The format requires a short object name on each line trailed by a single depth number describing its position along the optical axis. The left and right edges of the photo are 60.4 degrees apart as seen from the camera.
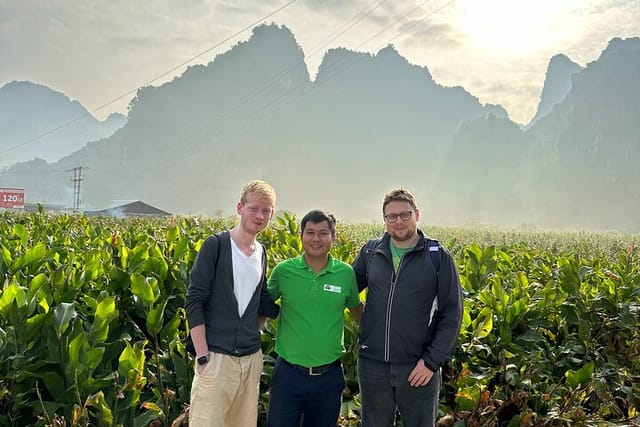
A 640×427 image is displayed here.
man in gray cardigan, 2.45
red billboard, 51.28
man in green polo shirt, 2.65
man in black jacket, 2.66
